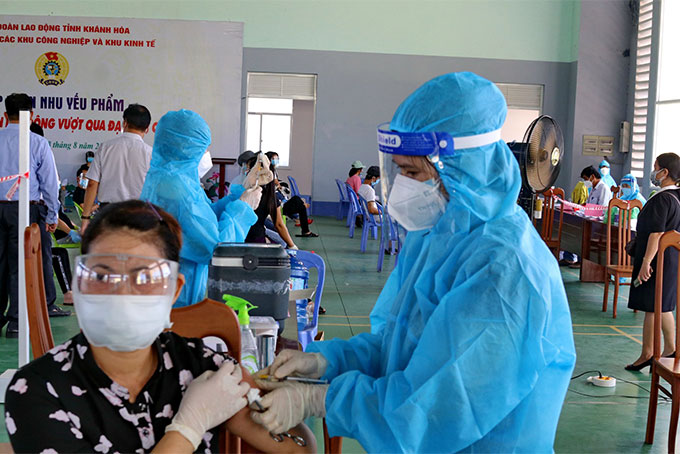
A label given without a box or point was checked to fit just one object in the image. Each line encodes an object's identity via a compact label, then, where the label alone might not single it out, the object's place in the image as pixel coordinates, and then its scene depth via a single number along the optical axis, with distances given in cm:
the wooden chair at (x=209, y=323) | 136
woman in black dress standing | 407
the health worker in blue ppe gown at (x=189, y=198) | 267
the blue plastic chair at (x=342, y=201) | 1155
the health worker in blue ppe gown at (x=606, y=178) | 943
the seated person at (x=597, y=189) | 865
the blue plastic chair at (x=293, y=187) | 1130
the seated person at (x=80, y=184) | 995
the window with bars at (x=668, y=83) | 1013
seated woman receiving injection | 110
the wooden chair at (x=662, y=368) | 286
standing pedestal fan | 404
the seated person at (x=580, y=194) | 984
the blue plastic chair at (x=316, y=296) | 278
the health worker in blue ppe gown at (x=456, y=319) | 119
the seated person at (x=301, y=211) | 945
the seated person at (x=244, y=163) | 524
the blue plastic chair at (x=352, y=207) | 961
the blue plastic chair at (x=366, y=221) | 845
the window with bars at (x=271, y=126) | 1455
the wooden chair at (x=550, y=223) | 743
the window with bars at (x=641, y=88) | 1118
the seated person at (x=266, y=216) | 485
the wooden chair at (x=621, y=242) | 539
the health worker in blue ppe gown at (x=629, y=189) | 809
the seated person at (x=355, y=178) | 1062
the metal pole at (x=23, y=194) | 296
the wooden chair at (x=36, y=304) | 163
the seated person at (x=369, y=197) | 826
